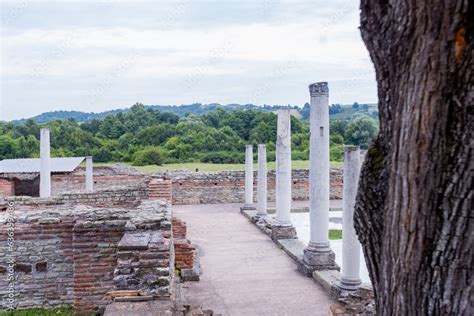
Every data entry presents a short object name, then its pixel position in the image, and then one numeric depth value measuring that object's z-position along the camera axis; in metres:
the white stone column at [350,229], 7.26
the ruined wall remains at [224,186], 21.81
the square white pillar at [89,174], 19.48
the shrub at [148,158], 34.31
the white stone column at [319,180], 8.70
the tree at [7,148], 32.31
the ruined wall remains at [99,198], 9.82
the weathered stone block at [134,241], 5.31
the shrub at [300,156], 34.44
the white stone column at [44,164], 15.90
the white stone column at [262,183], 15.28
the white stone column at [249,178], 17.84
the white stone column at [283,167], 12.35
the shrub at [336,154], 31.39
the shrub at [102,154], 35.53
